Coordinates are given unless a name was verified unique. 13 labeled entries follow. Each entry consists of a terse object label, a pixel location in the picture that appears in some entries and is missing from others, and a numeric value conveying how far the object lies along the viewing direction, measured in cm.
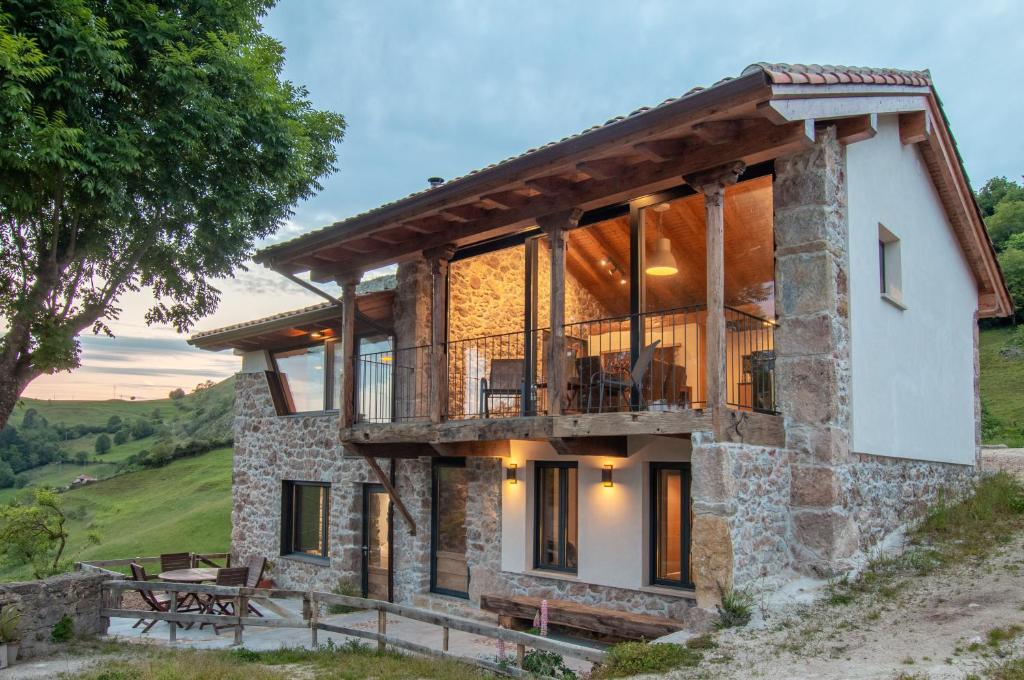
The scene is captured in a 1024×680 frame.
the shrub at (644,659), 632
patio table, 1167
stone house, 777
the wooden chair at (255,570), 1216
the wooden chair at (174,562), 1282
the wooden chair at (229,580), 1122
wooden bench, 812
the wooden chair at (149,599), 1086
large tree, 823
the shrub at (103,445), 4567
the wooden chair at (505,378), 1041
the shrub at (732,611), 702
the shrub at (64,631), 966
